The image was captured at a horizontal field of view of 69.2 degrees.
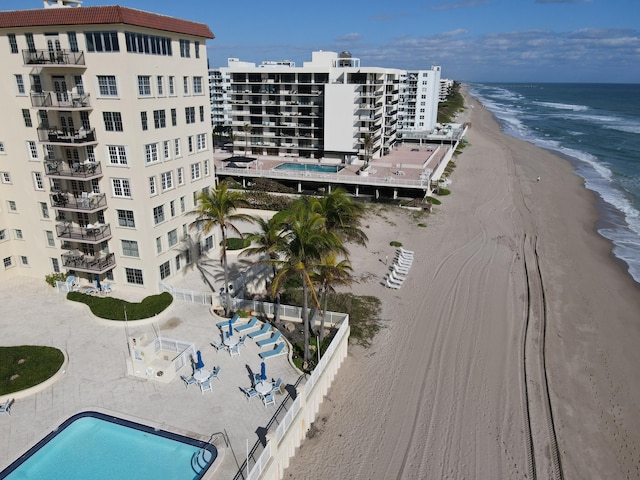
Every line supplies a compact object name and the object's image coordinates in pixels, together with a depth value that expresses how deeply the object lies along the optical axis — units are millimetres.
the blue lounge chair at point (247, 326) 26142
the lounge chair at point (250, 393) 20891
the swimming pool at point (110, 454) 16969
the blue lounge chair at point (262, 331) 25616
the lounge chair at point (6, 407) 19938
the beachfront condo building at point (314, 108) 68562
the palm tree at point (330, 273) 22656
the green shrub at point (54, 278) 30859
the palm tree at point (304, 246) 21531
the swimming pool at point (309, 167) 66312
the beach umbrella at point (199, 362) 21969
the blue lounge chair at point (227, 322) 26666
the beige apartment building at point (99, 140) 26453
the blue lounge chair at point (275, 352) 23880
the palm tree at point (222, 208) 26875
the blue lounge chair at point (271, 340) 25031
